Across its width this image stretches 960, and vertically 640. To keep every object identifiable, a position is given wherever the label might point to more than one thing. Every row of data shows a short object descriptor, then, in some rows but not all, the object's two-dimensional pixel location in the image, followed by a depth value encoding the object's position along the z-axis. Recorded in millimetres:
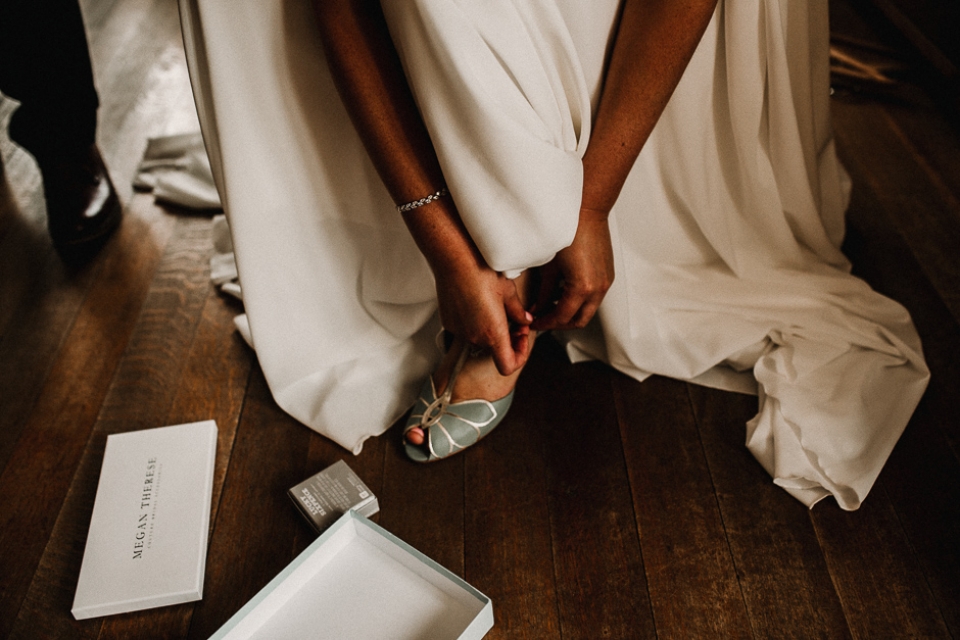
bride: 884
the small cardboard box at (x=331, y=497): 978
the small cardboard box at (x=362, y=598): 844
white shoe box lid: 917
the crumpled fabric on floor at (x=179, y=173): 1593
